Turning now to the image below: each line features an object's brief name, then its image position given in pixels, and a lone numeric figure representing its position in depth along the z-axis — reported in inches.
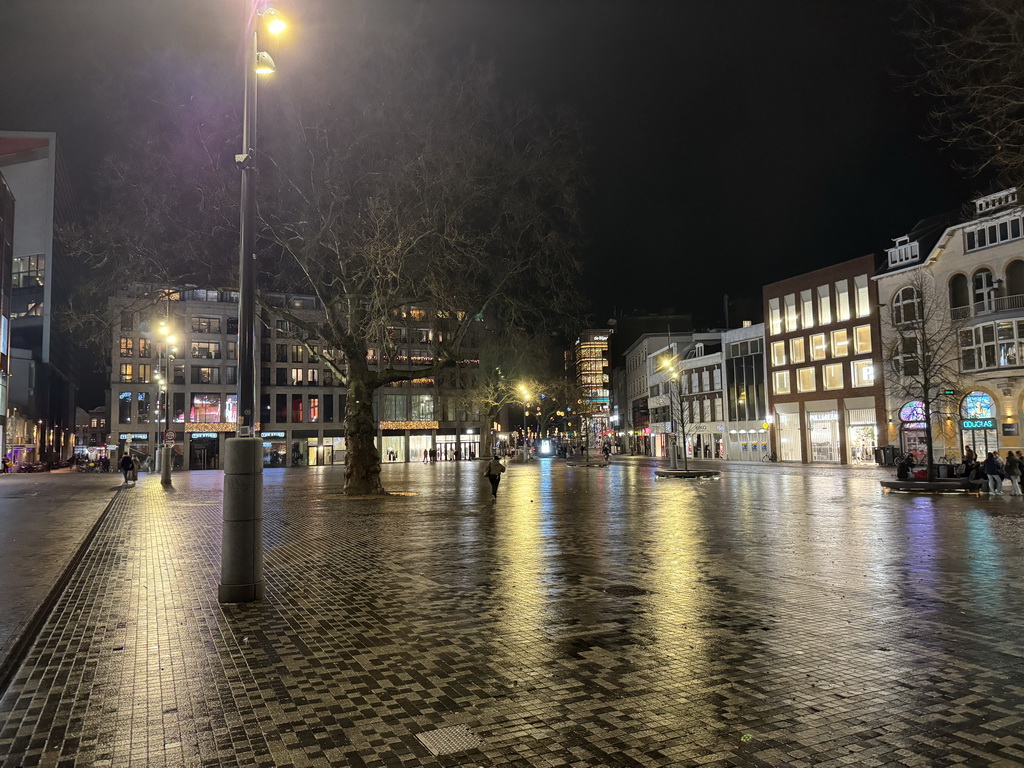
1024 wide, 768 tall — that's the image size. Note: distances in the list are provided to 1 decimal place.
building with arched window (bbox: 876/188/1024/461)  1710.1
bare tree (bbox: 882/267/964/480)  1781.5
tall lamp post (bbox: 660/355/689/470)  1660.9
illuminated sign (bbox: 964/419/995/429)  1734.7
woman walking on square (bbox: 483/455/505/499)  904.9
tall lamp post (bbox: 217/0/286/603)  335.0
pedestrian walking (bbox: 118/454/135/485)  1371.8
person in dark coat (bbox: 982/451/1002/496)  930.1
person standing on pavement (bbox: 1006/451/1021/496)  914.7
